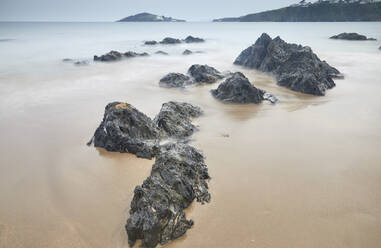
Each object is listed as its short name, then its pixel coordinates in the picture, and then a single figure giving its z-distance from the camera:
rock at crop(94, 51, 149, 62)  21.87
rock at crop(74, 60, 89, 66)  20.19
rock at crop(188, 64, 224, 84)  12.20
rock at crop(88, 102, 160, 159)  5.14
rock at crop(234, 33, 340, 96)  10.16
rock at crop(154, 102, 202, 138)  5.93
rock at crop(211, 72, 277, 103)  8.66
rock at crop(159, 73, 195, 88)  11.73
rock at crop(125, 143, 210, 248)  3.01
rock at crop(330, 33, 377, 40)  38.47
